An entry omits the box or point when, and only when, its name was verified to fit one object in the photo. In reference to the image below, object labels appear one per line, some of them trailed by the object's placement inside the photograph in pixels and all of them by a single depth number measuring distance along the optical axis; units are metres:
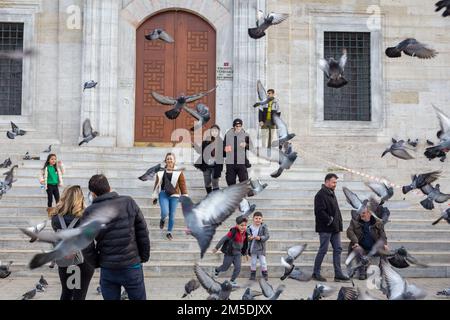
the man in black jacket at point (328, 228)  9.76
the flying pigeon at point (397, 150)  10.91
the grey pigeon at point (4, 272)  9.70
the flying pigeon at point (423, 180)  10.21
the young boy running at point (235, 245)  9.42
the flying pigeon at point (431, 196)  10.16
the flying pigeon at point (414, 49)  9.02
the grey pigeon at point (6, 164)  13.78
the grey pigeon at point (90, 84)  14.66
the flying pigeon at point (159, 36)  12.07
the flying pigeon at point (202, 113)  12.30
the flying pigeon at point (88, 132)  14.36
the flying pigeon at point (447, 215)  8.60
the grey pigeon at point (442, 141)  8.23
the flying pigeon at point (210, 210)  6.00
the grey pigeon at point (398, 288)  5.96
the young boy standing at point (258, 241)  9.66
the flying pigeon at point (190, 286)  7.35
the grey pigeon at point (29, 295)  7.92
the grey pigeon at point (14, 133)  15.02
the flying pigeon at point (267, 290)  6.91
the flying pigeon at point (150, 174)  11.78
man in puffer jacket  5.67
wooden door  16.98
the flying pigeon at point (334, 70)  10.40
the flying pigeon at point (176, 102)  11.10
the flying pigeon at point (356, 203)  9.65
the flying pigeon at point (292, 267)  8.71
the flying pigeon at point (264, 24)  10.98
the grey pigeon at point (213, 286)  6.42
